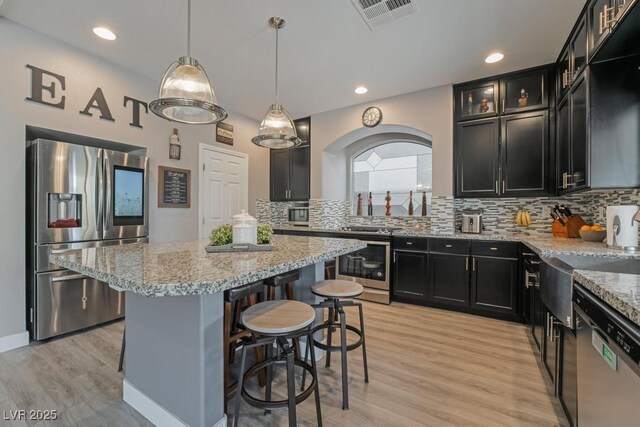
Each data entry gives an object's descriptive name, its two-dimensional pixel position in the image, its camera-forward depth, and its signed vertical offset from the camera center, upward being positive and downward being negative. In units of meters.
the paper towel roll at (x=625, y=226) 2.02 -0.09
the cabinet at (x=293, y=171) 4.78 +0.70
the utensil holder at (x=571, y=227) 2.84 -0.14
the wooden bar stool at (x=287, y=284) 1.72 -0.43
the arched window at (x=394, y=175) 4.41 +0.60
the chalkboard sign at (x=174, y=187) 3.52 +0.30
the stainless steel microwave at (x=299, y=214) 5.02 -0.04
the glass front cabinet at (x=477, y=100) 3.34 +1.32
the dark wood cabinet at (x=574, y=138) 2.18 +0.63
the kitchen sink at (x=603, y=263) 1.75 -0.32
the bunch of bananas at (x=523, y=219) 3.33 -0.07
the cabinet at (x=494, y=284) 3.01 -0.76
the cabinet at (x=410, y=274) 3.49 -0.76
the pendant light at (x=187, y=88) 1.67 +0.74
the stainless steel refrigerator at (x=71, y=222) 2.47 -0.10
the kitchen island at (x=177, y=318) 1.14 -0.53
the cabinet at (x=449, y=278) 3.25 -0.76
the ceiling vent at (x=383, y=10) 2.17 +1.56
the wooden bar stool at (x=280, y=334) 1.29 -0.58
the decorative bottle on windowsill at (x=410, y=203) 4.42 +0.14
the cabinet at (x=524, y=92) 3.09 +1.32
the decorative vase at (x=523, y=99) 3.17 +1.24
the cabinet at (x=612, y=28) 1.58 +1.08
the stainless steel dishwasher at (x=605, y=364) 0.86 -0.53
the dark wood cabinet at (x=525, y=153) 3.10 +0.66
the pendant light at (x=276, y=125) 2.40 +0.72
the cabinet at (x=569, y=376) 1.40 -0.84
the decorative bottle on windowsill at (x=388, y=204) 4.63 +0.13
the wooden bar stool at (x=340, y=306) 1.70 -0.60
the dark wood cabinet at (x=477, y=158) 3.34 +0.64
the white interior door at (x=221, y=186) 4.06 +0.38
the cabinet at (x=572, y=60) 2.21 +1.31
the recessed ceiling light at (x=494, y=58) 2.87 +1.56
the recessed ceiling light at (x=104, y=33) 2.52 +1.57
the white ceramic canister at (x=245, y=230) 1.89 -0.12
